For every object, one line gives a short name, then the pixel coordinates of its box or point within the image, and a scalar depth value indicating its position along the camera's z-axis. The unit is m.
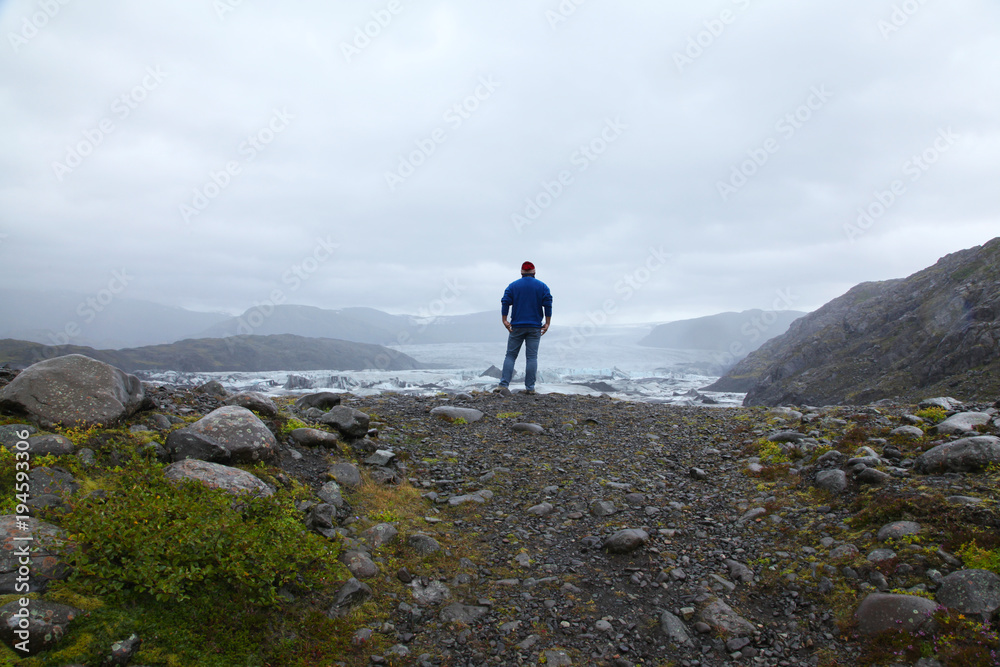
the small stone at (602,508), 6.50
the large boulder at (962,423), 6.89
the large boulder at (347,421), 8.31
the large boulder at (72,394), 5.70
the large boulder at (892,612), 3.68
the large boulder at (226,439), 5.70
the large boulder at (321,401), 10.38
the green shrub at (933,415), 8.02
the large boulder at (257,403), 7.79
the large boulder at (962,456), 5.57
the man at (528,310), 14.89
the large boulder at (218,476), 5.10
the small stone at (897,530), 4.71
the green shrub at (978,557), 3.88
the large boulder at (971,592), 3.58
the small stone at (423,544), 5.43
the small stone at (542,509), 6.58
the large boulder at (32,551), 3.38
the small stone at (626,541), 5.54
